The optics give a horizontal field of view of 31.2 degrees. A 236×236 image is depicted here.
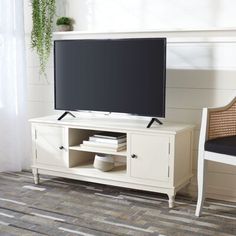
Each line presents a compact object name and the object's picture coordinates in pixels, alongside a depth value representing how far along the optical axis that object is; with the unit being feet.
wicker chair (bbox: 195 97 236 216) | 8.43
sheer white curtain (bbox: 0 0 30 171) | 12.03
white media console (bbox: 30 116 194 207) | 9.61
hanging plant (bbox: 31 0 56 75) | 11.98
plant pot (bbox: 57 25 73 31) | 11.74
